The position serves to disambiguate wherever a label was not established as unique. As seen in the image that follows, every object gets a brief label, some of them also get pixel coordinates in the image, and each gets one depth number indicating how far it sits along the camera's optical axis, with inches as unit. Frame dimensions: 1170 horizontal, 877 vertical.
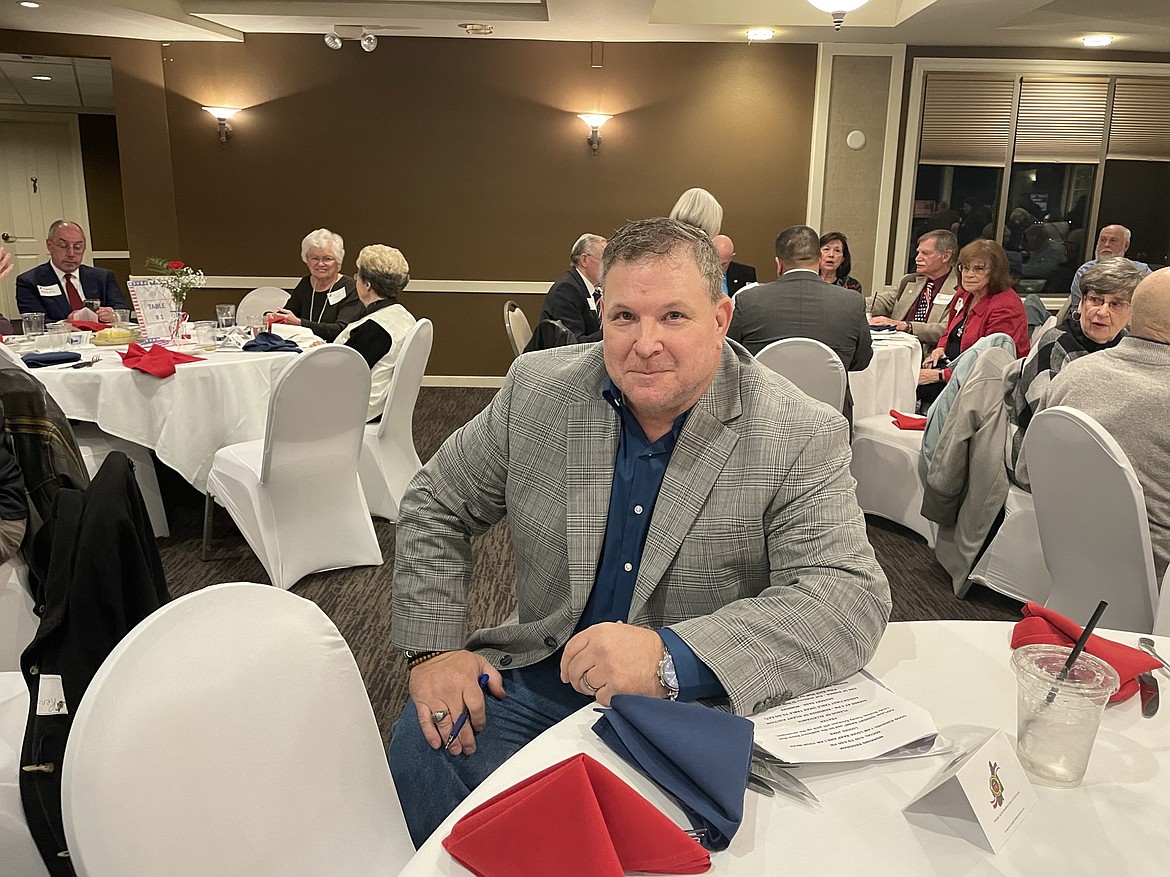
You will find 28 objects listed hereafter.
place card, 36.4
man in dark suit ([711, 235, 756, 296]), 265.6
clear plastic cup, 40.8
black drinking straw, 40.9
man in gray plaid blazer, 55.0
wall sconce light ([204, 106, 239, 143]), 299.1
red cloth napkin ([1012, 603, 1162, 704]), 48.6
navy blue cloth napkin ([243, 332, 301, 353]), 164.1
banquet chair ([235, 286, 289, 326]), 247.9
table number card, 161.5
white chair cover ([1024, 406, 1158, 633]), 85.3
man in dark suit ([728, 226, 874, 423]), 159.3
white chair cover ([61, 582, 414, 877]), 36.6
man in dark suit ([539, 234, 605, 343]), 194.2
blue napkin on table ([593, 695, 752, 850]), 37.4
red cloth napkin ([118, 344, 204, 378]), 145.5
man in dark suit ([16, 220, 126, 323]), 220.4
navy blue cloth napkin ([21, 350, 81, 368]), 147.1
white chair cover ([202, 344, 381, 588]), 124.5
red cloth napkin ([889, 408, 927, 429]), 169.9
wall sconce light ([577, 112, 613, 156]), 302.7
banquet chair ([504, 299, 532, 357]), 207.5
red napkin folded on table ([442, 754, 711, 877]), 33.7
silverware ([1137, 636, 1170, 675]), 51.7
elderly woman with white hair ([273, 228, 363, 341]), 204.2
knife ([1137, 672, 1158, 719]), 47.6
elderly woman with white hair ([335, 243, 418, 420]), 163.5
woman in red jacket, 194.4
